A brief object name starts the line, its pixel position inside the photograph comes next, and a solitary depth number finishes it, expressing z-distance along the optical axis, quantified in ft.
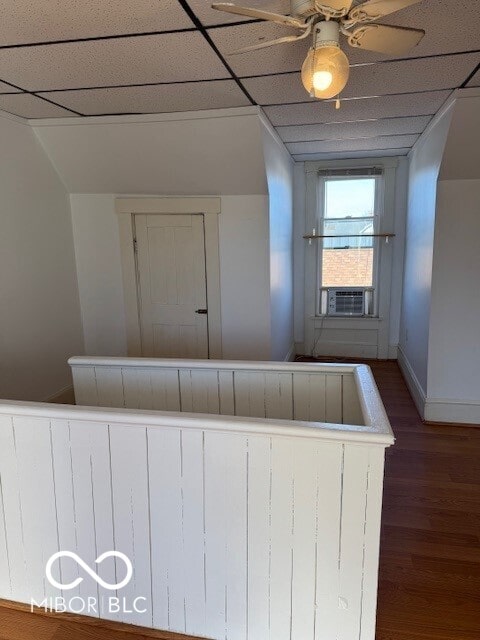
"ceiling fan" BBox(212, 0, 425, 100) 4.57
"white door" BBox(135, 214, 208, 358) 12.78
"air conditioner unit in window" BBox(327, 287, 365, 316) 17.62
